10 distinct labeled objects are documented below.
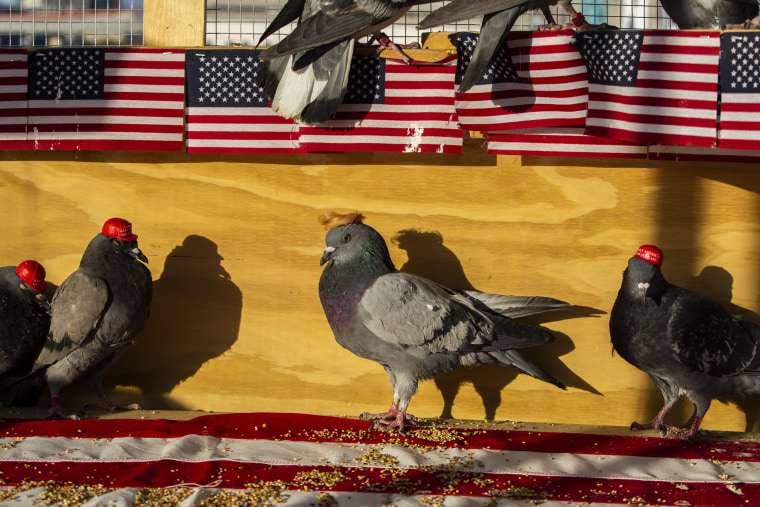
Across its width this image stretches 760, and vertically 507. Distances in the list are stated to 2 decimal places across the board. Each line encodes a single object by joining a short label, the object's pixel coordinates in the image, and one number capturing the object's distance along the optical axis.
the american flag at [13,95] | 3.09
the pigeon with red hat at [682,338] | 2.81
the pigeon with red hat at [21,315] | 2.84
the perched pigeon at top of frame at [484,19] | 2.75
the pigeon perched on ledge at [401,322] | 2.76
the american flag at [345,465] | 2.15
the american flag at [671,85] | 2.91
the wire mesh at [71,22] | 3.32
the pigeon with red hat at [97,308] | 2.88
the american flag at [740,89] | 2.90
